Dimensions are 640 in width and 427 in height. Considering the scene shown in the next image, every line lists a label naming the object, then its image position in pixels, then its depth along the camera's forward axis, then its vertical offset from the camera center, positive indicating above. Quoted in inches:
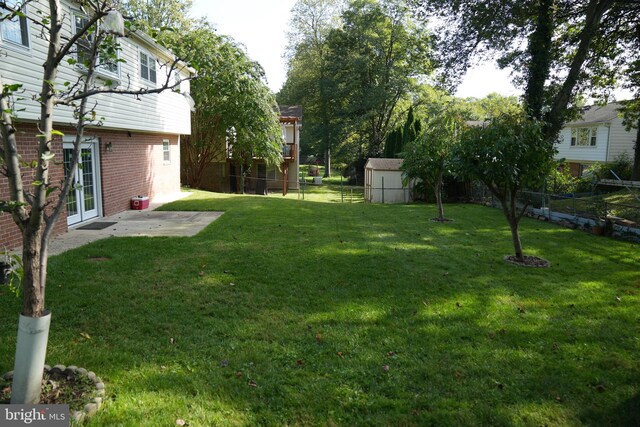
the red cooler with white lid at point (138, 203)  552.7 -53.5
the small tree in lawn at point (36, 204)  120.0 -12.4
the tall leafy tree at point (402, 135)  1031.6 +75.1
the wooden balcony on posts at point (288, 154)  1113.4 +24.1
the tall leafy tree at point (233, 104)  846.5 +118.8
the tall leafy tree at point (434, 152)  561.9 +18.9
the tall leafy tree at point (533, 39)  614.5 +189.2
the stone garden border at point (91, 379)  125.6 -72.1
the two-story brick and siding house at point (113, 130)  315.3 +32.6
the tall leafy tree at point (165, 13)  1317.7 +449.0
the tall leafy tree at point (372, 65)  1360.7 +317.7
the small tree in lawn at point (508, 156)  327.6 +8.5
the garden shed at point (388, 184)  927.7 -40.6
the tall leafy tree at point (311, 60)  1596.9 +395.4
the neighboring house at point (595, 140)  1095.0 +77.4
